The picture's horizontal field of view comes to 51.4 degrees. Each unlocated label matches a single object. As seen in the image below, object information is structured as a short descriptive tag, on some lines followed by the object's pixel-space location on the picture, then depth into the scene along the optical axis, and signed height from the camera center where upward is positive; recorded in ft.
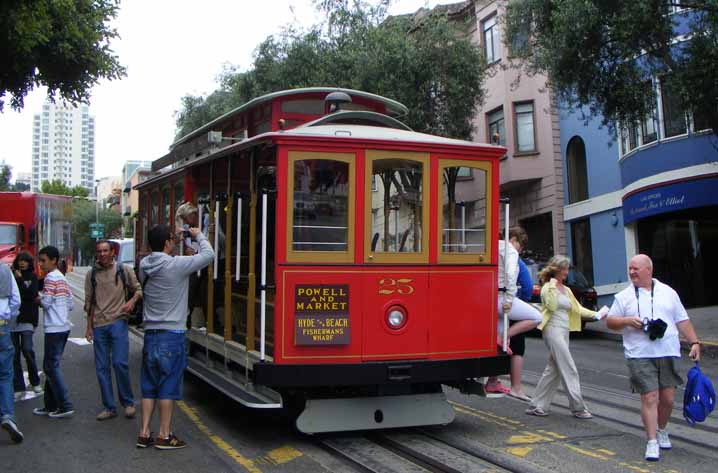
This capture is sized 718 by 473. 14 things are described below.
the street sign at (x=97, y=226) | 172.92 +13.97
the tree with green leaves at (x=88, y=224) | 236.63 +19.56
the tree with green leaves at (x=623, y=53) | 42.29 +13.93
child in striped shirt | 25.08 -1.58
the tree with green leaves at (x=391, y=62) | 67.05 +20.61
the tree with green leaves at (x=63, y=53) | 36.22 +12.54
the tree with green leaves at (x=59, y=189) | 331.00 +44.41
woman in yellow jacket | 24.64 -1.94
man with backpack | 25.13 -1.29
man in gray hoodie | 21.54 -1.26
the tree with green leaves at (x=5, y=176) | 173.31 +26.75
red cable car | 21.21 +0.22
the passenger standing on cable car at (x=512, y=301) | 24.66 -0.78
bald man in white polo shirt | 19.89 -1.80
